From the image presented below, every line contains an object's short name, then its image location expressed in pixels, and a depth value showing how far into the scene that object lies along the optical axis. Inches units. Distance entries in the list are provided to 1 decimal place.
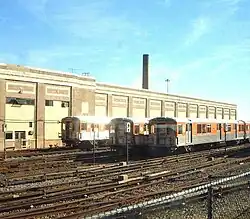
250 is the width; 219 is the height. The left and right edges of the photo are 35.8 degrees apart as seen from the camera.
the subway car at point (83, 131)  1469.0
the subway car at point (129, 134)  1269.7
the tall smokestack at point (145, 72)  2786.4
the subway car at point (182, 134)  1160.8
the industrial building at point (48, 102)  1529.3
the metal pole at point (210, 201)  216.2
